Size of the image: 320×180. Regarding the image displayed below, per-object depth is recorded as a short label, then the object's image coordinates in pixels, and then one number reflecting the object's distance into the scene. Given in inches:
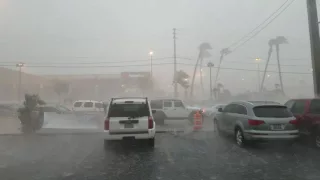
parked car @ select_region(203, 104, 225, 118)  774.2
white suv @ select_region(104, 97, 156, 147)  347.6
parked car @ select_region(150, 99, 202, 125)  671.8
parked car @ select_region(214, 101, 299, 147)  341.4
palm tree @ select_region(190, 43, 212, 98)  2496.3
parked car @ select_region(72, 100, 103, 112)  811.0
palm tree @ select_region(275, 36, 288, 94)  2331.0
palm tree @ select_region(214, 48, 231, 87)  2429.6
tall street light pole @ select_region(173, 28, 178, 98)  1793.3
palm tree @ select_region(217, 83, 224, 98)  2293.3
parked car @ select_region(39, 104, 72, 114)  627.9
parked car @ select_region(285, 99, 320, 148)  350.6
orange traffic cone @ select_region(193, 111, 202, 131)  563.2
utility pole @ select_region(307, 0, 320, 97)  555.5
